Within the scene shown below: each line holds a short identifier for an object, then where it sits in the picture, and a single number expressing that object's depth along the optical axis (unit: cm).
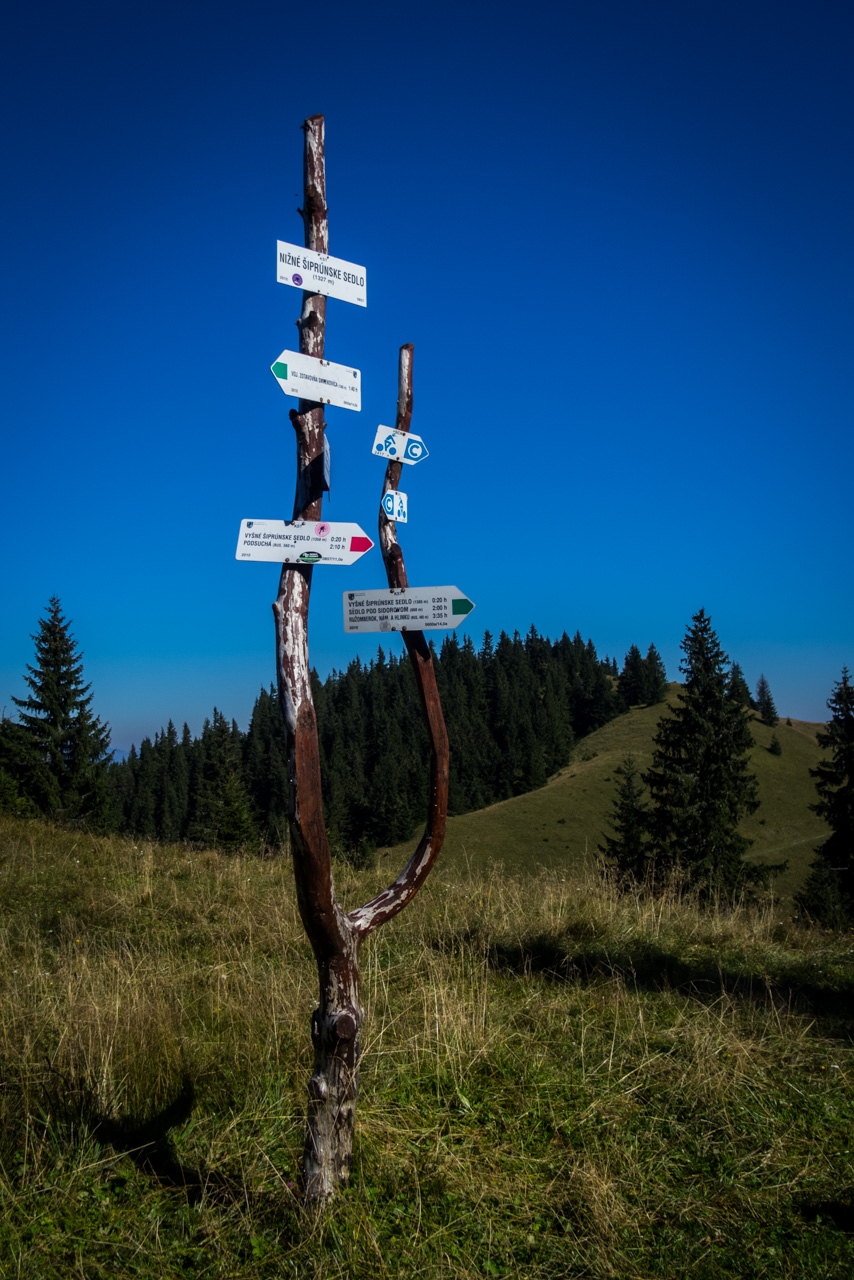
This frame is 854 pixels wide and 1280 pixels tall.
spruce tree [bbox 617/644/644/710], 11925
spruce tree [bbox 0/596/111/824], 3472
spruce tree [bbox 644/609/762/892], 3291
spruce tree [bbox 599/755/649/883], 3638
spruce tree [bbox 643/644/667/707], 11575
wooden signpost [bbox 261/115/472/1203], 293
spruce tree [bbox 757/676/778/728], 9900
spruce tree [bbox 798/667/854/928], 3038
